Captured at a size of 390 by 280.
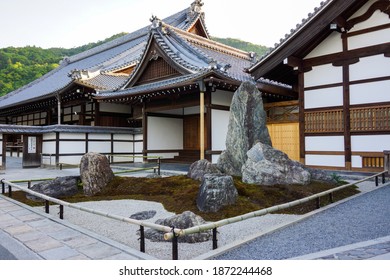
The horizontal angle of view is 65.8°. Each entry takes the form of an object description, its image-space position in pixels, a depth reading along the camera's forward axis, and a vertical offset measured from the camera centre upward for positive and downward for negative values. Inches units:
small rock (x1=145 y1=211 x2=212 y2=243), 182.5 -48.4
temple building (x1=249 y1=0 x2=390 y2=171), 386.9 +94.1
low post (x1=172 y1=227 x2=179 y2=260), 142.5 -47.5
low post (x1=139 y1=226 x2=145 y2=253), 160.4 -50.0
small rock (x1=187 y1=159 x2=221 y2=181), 348.5 -25.1
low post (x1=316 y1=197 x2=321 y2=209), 240.6 -43.6
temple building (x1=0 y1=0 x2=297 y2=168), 547.8 +104.9
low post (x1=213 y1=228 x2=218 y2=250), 162.2 -50.3
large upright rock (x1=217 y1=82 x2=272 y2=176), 352.5 +22.1
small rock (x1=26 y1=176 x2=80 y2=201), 320.2 -43.5
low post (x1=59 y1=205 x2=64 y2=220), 233.3 -50.5
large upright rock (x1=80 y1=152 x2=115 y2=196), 331.3 -28.1
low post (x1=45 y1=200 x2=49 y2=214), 254.2 -49.1
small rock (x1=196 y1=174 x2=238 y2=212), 237.6 -36.8
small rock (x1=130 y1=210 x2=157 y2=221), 241.0 -54.9
